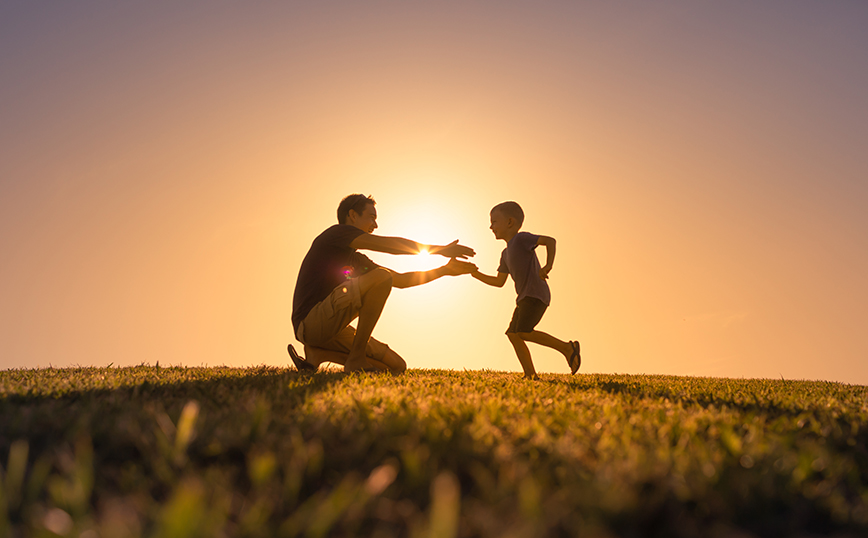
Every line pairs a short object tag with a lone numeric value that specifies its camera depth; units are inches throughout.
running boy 249.9
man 201.0
